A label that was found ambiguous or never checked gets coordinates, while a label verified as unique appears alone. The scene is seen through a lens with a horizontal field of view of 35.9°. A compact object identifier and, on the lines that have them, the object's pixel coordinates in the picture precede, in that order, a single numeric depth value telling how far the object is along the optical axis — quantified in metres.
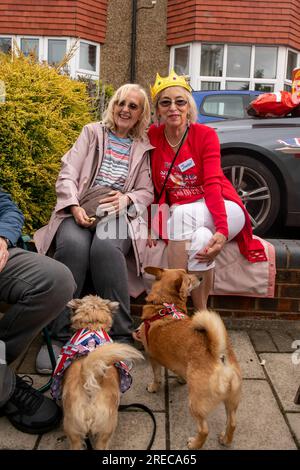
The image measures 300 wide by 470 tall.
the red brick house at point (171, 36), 13.21
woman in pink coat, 3.08
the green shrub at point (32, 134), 3.74
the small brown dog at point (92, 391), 1.99
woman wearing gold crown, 3.22
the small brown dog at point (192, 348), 2.18
